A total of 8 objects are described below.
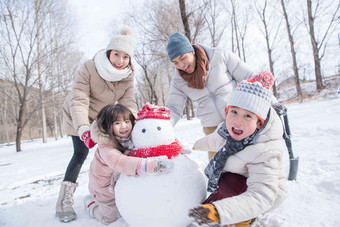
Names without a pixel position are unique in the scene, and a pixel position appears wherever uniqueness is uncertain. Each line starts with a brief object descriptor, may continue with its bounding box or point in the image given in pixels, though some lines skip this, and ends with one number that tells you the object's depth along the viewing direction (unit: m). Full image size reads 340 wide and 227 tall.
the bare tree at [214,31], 10.19
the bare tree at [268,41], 14.82
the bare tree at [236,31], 14.49
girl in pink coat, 1.35
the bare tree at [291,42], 12.44
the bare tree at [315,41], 10.95
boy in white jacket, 1.08
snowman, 1.27
